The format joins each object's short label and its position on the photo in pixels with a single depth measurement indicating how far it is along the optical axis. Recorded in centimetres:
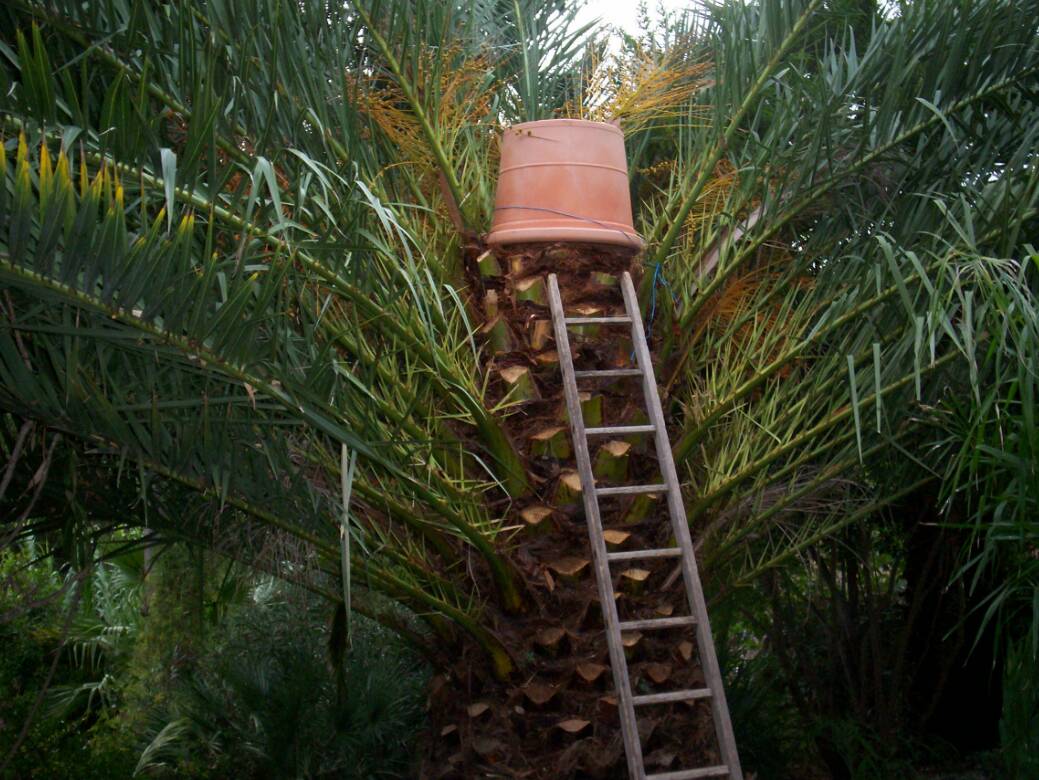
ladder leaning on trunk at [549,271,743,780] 409
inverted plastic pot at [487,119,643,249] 473
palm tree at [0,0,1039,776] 309
